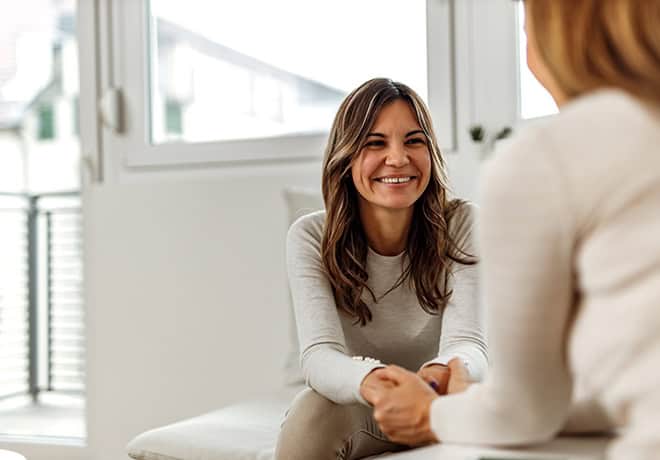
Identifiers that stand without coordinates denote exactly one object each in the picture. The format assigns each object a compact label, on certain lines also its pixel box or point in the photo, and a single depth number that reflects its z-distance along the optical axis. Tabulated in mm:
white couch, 1836
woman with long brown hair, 1688
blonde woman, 685
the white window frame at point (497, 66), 2404
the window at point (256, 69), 2561
